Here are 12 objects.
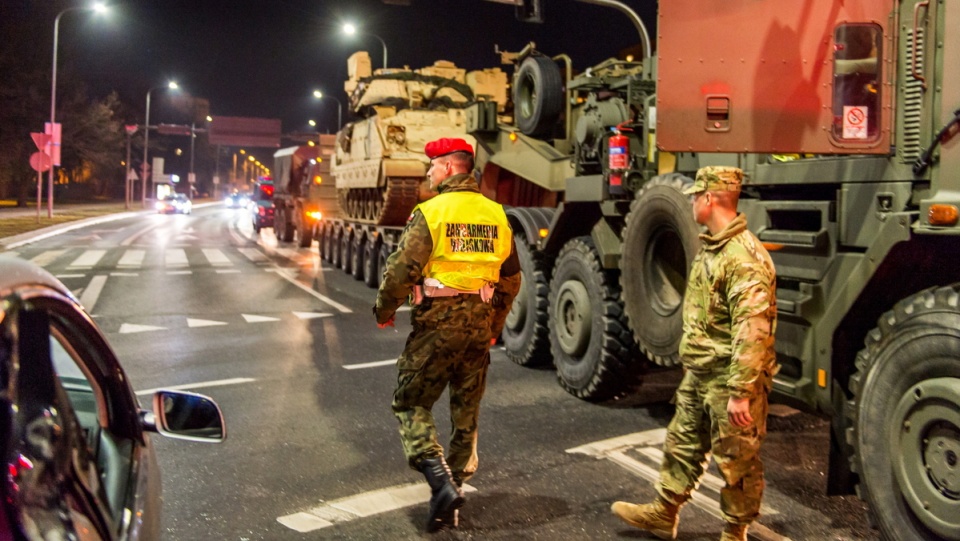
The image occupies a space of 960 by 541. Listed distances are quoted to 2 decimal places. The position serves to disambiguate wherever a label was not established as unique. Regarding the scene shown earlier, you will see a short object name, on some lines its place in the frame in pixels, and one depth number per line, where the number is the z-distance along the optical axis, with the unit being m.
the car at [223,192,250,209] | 78.00
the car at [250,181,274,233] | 34.44
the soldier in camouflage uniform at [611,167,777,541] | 3.92
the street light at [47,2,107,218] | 30.13
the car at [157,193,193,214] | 53.09
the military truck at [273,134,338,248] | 24.75
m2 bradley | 16.05
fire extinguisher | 7.00
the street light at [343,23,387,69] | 27.91
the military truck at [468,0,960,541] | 3.95
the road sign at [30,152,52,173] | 28.61
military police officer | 4.53
